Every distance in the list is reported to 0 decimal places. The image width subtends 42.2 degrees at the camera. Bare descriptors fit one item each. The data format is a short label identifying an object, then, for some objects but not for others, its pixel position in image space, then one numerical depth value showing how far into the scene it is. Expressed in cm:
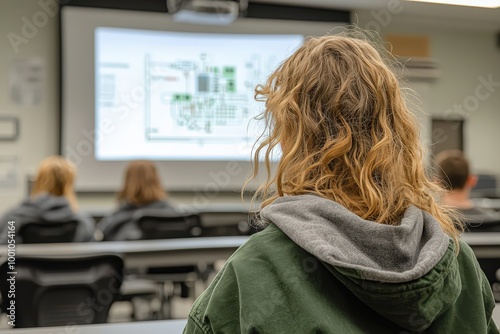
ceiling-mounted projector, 496
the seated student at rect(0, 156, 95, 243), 401
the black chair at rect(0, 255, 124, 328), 254
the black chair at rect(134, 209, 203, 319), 416
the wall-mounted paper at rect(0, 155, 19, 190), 723
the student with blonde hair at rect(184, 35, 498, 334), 97
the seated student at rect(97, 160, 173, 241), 455
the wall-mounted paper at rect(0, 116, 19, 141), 724
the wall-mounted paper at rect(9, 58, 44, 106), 722
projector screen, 734
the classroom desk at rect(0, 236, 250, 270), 305
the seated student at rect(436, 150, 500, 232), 391
